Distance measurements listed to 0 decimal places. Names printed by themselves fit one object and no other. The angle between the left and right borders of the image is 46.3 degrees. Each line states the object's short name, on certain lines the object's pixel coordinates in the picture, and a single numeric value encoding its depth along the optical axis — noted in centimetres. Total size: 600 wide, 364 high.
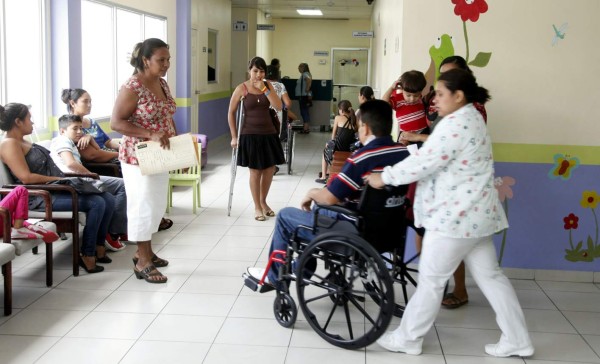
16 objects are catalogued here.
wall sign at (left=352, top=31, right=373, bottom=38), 1347
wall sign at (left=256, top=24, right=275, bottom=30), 1603
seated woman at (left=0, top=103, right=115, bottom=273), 449
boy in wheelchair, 342
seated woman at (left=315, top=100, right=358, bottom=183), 777
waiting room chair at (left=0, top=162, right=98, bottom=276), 455
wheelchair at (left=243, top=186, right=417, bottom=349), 325
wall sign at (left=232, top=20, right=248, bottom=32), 1573
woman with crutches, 632
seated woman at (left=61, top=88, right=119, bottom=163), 564
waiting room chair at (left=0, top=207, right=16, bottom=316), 380
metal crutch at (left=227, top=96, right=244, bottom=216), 640
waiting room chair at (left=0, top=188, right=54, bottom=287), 415
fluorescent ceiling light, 1803
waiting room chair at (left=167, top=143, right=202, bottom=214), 667
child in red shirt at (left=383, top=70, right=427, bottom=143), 429
